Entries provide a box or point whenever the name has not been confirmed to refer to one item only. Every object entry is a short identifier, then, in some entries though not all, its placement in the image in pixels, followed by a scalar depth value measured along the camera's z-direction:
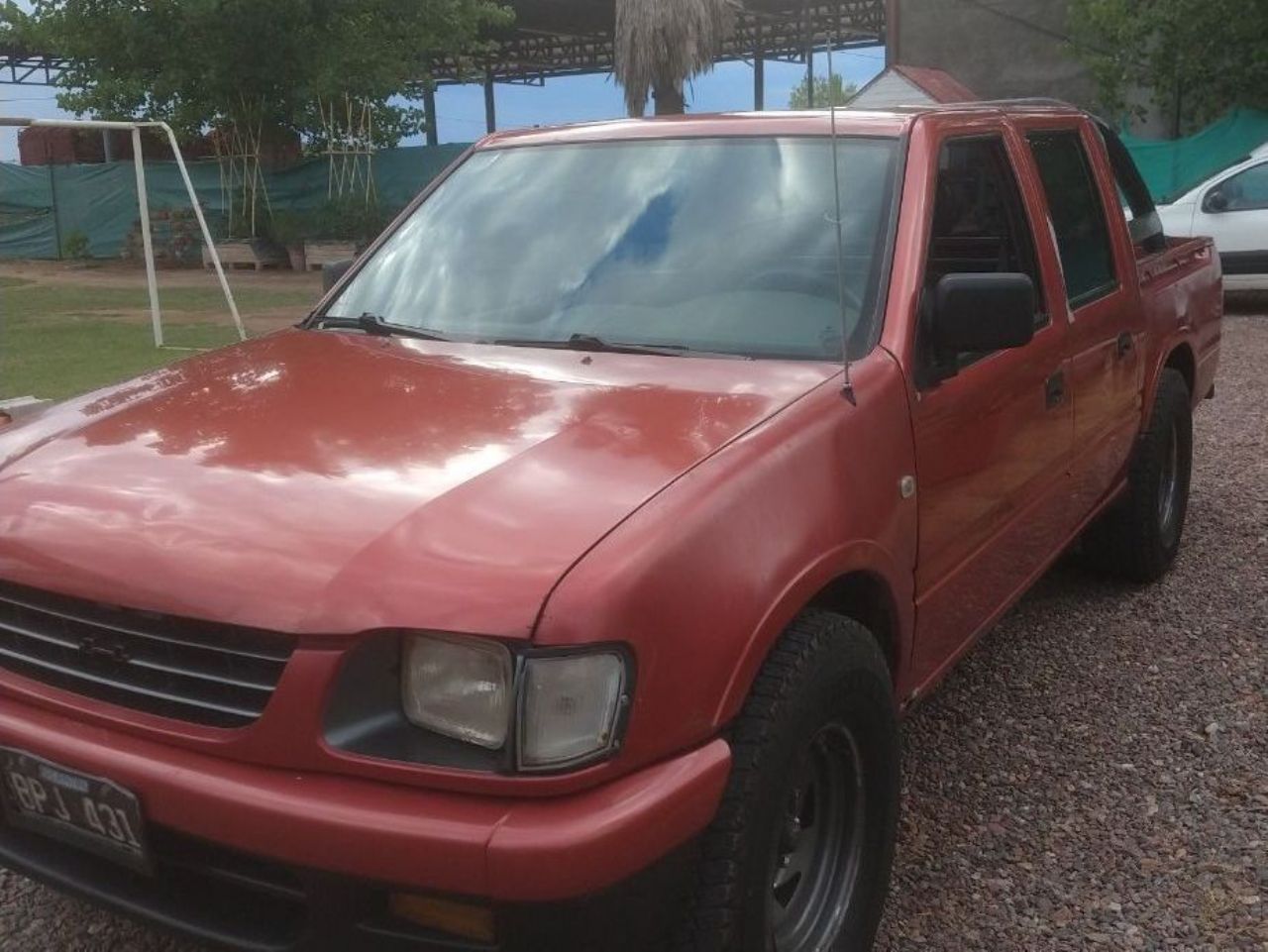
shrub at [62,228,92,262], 26.36
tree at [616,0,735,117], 20.73
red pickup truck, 1.87
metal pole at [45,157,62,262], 26.75
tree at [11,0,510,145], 21.41
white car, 12.91
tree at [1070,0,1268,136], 16.94
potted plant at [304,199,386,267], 22.62
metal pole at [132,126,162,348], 11.55
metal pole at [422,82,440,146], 31.44
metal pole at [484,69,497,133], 38.00
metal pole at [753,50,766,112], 32.06
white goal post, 10.44
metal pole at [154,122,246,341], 11.09
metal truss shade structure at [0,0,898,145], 29.52
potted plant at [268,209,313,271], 23.52
